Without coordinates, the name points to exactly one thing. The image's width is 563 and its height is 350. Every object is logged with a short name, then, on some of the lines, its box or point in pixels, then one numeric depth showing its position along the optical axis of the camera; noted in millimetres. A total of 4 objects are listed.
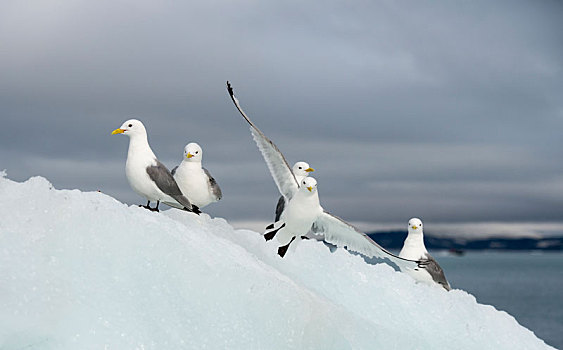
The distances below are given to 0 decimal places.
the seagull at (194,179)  8938
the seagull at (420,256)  10586
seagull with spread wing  8789
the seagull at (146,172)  8258
